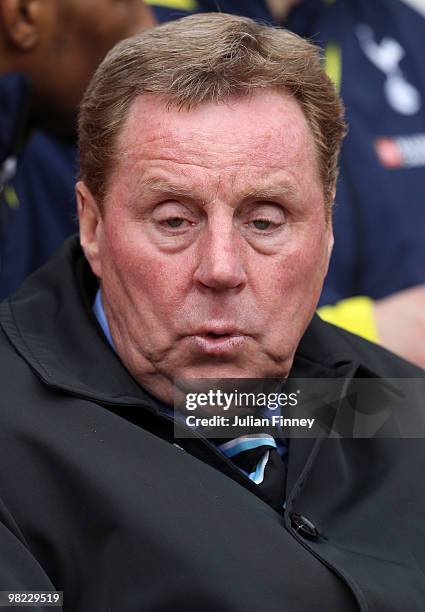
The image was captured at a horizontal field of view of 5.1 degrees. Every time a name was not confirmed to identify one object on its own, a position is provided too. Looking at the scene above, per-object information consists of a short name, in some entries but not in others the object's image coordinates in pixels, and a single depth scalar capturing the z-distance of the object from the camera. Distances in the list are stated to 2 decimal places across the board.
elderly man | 3.22
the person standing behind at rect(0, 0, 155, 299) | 3.60
